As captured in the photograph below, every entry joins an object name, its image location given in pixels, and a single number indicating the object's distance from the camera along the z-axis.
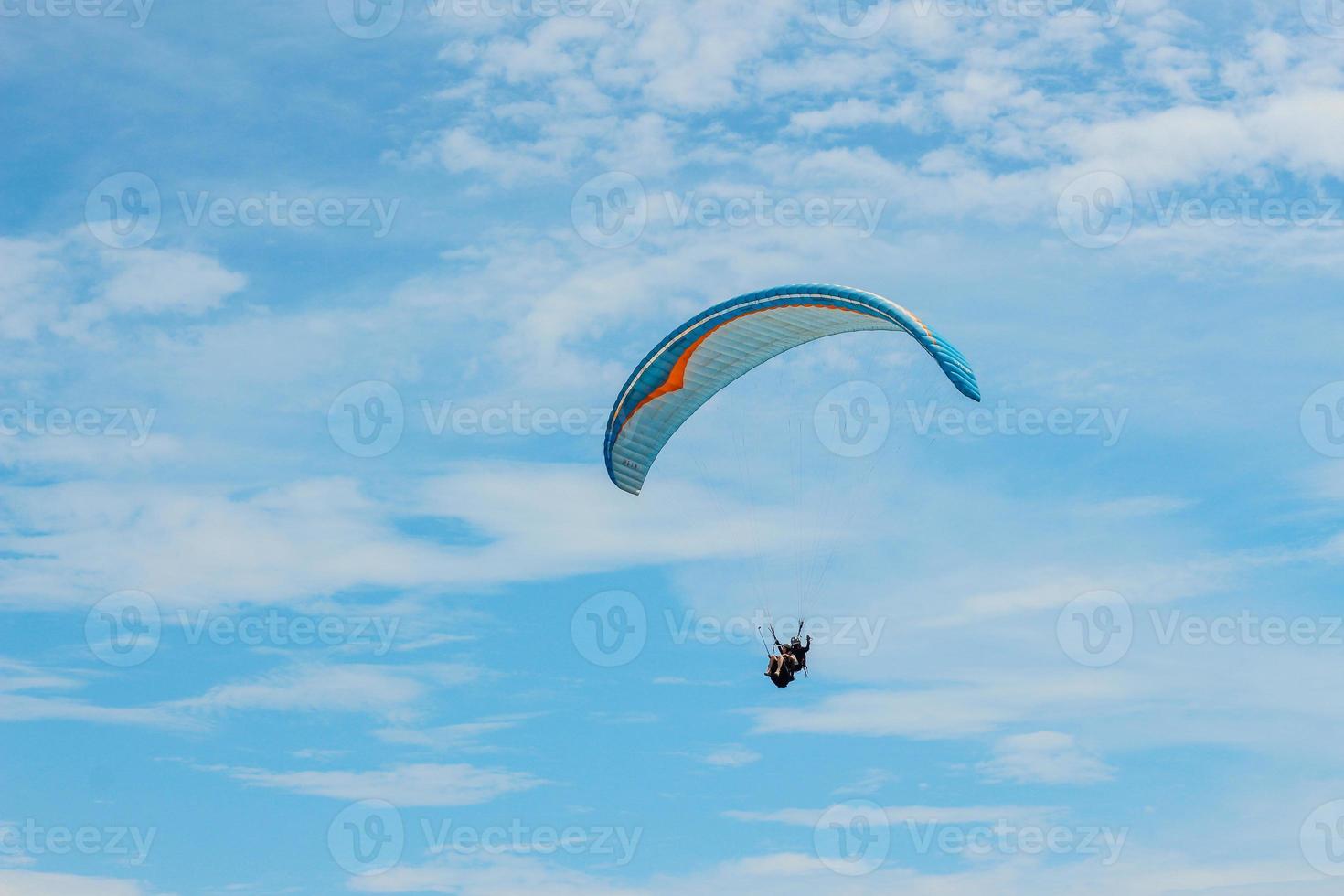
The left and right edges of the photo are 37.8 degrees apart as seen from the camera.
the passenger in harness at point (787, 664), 50.62
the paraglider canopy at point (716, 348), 48.72
